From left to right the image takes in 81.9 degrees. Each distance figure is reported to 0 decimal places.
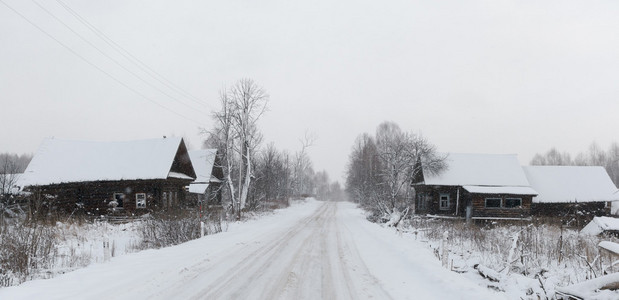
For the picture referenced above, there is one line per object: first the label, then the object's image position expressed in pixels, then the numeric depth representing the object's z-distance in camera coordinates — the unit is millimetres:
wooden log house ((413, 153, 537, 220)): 33031
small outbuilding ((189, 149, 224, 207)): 39719
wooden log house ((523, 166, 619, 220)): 34938
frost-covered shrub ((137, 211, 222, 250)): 14444
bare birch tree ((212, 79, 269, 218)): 32125
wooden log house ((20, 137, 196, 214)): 28516
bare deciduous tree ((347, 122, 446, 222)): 28547
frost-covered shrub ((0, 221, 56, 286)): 8039
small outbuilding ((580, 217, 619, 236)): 24523
